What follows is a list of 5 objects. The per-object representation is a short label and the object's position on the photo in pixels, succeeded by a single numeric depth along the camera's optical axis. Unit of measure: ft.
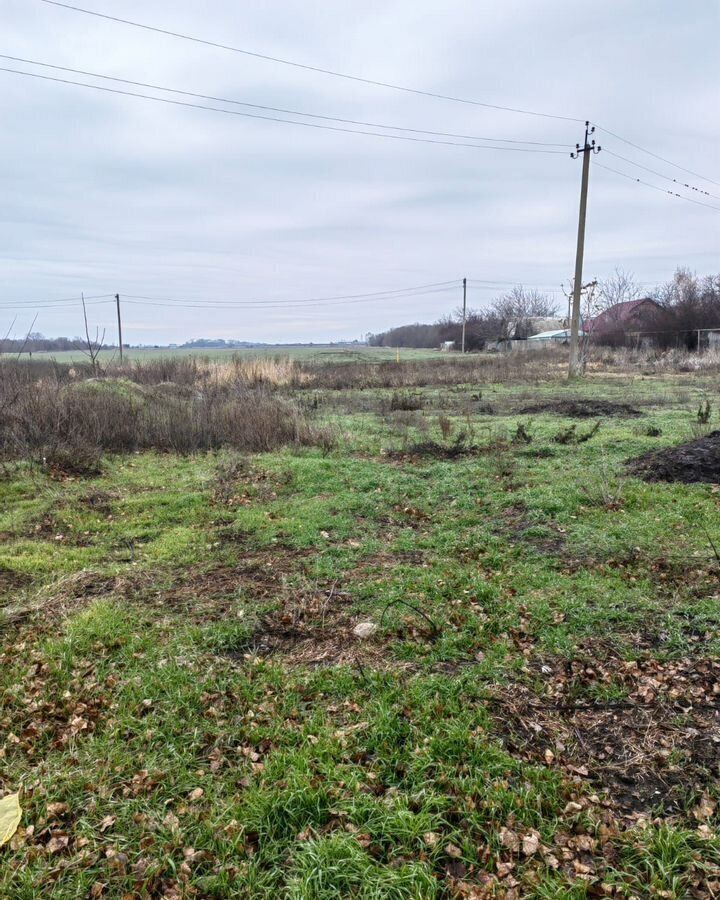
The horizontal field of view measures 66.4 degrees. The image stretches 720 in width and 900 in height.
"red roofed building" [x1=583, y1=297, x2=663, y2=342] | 142.51
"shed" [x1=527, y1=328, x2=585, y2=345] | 189.10
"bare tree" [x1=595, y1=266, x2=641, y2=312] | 176.92
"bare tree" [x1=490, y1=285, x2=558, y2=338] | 220.64
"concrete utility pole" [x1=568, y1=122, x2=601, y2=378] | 72.79
